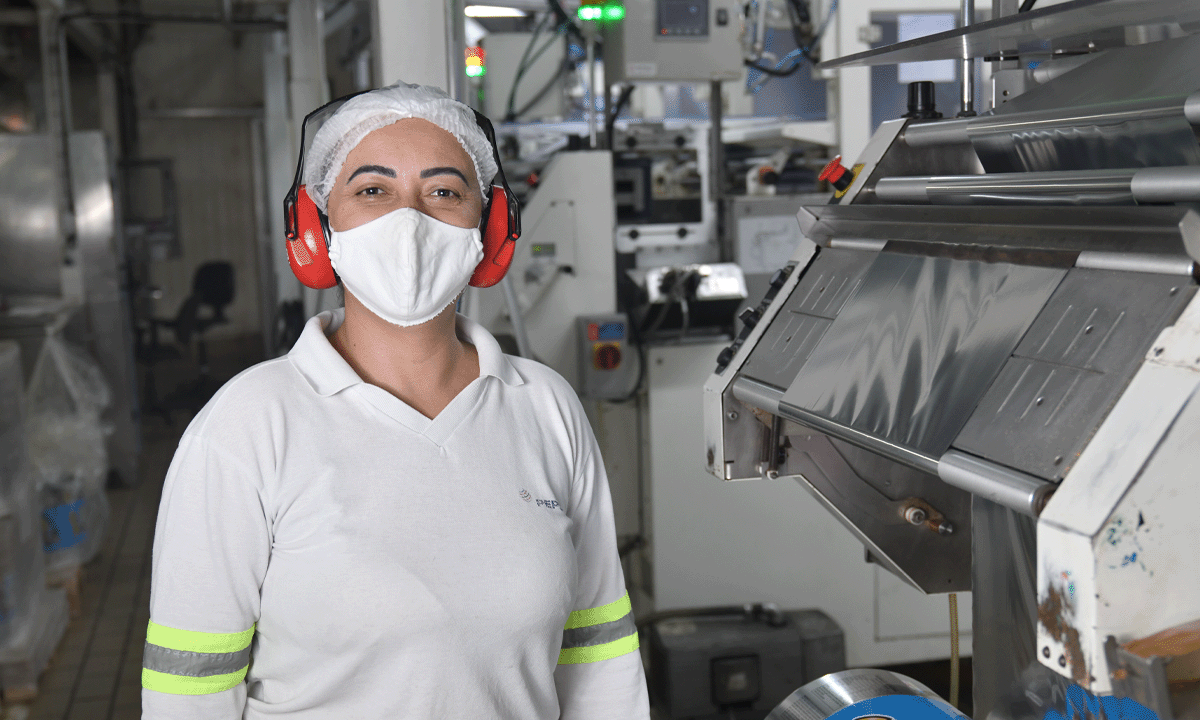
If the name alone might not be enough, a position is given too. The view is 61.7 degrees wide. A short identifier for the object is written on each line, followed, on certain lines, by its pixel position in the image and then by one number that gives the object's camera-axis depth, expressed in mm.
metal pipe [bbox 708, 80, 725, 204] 3100
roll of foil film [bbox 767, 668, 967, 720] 1438
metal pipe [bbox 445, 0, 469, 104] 2074
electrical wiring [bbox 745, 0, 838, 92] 2984
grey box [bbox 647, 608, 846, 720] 2863
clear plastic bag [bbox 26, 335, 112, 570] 3734
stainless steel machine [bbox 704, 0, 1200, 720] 859
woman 1034
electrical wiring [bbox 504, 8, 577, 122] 3322
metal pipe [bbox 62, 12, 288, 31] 5695
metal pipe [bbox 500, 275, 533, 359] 2684
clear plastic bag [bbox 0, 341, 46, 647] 2904
